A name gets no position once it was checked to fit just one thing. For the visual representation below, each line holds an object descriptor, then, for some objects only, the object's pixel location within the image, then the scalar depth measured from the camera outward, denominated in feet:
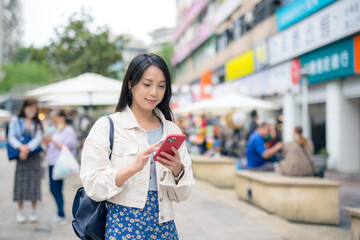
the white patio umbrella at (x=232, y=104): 38.86
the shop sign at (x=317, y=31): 38.34
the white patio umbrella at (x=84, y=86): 29.53
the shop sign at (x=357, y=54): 37.84
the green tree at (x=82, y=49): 66.28
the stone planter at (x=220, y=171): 33.09
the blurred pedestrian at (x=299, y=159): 22.54
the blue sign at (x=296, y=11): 45.19
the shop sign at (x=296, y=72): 48.39
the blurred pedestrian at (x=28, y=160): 19.62
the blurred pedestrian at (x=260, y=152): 24.09
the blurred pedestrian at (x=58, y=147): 19.74
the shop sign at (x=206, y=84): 86.58
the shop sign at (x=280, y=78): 53.62
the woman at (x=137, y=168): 6.63
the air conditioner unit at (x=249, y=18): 66.64
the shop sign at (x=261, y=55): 59.98
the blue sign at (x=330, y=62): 39.60
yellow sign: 66.54
